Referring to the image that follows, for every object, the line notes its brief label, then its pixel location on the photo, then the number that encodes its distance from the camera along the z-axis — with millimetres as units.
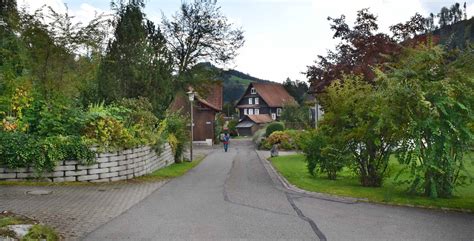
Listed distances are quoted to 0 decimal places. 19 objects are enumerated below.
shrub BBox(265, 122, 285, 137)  50156
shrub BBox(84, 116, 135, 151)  14984
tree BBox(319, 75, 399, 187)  13362
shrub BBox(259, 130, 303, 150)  41988
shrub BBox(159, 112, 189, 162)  24938
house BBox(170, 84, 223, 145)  57656
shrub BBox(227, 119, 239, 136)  81756
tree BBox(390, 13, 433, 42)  23109
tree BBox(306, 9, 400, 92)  22375
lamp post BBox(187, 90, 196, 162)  27744
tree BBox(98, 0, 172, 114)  20547
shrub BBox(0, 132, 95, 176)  13336
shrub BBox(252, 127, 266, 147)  48244
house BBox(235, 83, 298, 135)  88375
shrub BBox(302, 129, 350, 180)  14922
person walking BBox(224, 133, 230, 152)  43962
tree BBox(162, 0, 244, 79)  37156
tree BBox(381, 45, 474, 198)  10680
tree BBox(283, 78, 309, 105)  107125
